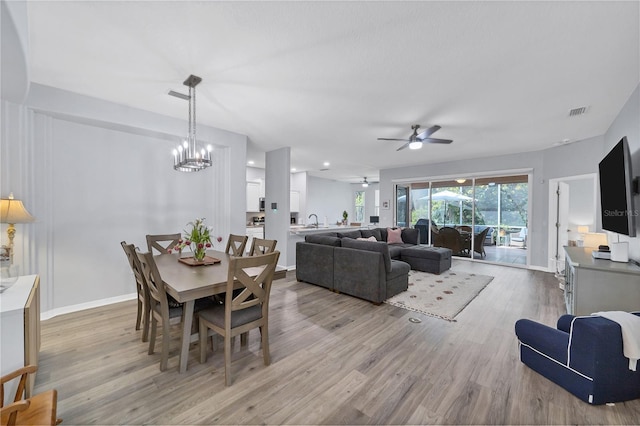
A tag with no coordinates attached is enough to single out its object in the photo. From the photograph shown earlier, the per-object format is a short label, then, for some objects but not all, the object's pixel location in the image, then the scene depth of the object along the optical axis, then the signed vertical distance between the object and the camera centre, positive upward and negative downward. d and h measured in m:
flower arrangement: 2.82 -0.32
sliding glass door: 6.83 -0.06
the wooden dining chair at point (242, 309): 2.04 -0.84
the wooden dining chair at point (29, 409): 1.03 -0.88
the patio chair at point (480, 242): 7.02 -0.76
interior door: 5.67 -0.15
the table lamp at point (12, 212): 2.44 +0.00
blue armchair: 1.84 -1.08
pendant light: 2.84 +0.66
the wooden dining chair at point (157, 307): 2.11 -0.84
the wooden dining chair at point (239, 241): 3.48 -0.42
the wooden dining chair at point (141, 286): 2.45 -0.72
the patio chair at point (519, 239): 6.89 -0.70
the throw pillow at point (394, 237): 6.80 -0.61
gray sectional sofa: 3.75 -0.85
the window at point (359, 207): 12.18 +0.29
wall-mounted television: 2.62 +0.25
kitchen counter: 5.85 -0.39
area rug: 3.58 -1.28
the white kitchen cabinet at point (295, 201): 8.96 +0.40
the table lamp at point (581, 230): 4.88 -0.31
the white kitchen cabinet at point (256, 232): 7.34 -0.53
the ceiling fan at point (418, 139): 4.12 +1.19
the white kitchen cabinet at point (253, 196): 7.55 +0.50
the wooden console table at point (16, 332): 1.52 -0.72
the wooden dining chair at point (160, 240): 3.47 -0.37
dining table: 1.97 -0.56
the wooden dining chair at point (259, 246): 3.09 -0.40
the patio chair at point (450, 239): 7.30 -0.73
